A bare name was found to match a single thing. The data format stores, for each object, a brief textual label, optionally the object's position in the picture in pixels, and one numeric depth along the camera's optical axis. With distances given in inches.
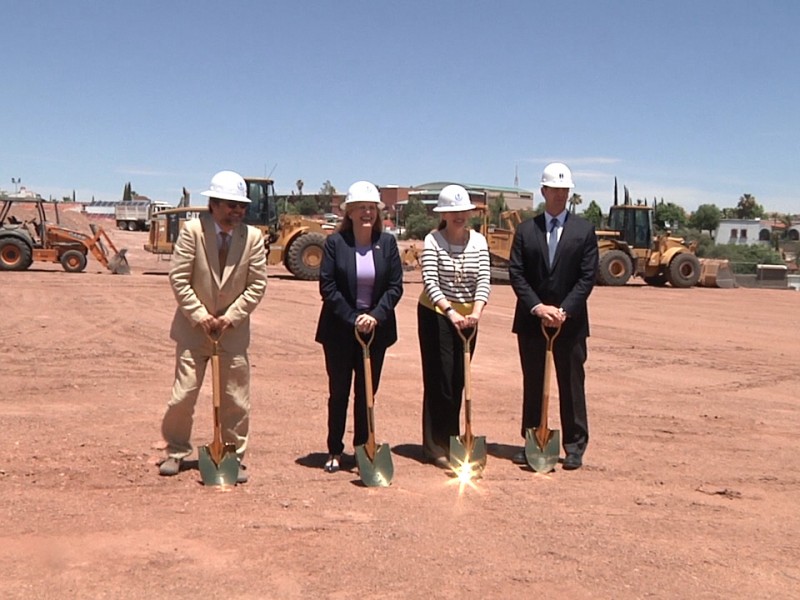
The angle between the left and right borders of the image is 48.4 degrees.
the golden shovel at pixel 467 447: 231.6
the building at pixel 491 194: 3476.9
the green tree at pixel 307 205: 2952.8
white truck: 2117.4
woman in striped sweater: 233.8
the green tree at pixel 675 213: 2933.1
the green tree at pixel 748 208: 4001.0
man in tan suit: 213.6
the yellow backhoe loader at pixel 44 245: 904.3
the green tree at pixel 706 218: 3358.8
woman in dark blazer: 222.8
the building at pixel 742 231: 3356.1
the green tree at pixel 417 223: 2415.1
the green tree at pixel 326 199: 3214.1
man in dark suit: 236.5
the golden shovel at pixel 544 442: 236.4
